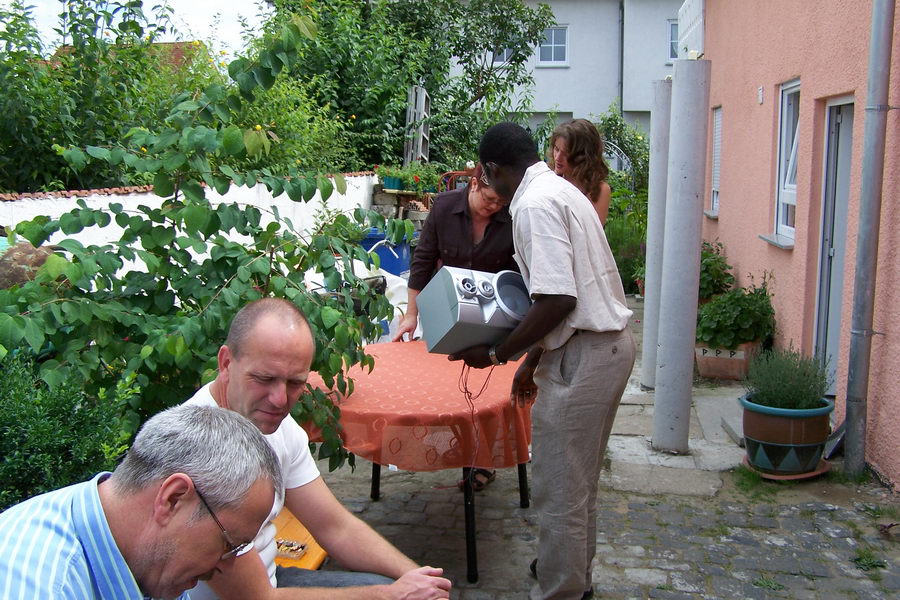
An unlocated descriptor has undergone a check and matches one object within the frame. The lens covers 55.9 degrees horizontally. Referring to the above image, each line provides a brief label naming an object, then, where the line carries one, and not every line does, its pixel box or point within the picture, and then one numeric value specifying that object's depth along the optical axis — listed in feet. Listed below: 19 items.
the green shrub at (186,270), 8.89
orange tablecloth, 11.21
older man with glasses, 4.76
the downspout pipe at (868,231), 14.83
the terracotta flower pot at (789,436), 15.35
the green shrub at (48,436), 6.07
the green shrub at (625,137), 68.95
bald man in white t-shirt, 7.44
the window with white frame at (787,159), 23.06
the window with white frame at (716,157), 35.32
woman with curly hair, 14.73
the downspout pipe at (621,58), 82.33
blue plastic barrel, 29.30
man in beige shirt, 9.90
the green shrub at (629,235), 36.22
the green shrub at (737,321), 22.71
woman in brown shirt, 14.51
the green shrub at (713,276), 27.61
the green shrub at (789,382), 15.65
